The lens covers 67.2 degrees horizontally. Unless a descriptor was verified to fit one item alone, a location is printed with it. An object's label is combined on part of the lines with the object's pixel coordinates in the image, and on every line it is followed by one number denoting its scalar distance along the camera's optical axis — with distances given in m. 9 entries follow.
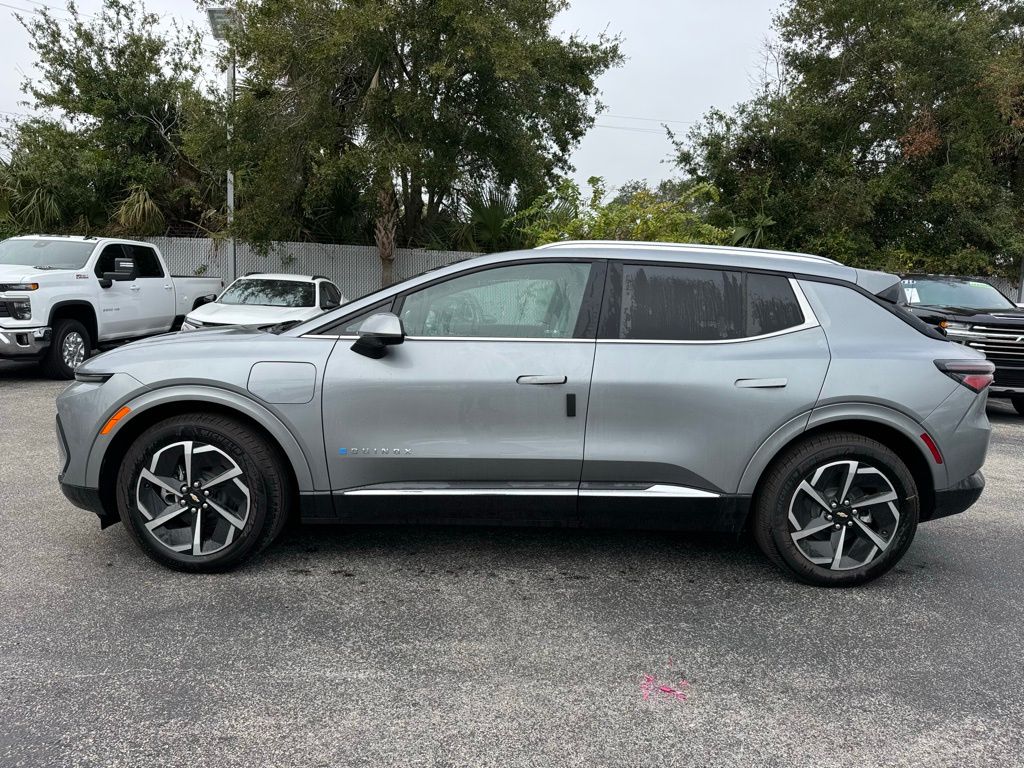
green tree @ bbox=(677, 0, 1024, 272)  19.11
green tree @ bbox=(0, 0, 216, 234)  17.98
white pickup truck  9.30
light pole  14.75
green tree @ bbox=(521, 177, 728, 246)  12.40
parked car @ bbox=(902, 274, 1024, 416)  9.24
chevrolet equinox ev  3.68
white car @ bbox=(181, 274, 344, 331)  9.76
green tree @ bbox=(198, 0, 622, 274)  13.34
